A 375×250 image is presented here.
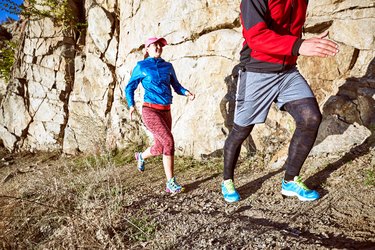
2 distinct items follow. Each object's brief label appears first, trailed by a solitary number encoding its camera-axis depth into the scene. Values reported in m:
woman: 3.59
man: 2.33
